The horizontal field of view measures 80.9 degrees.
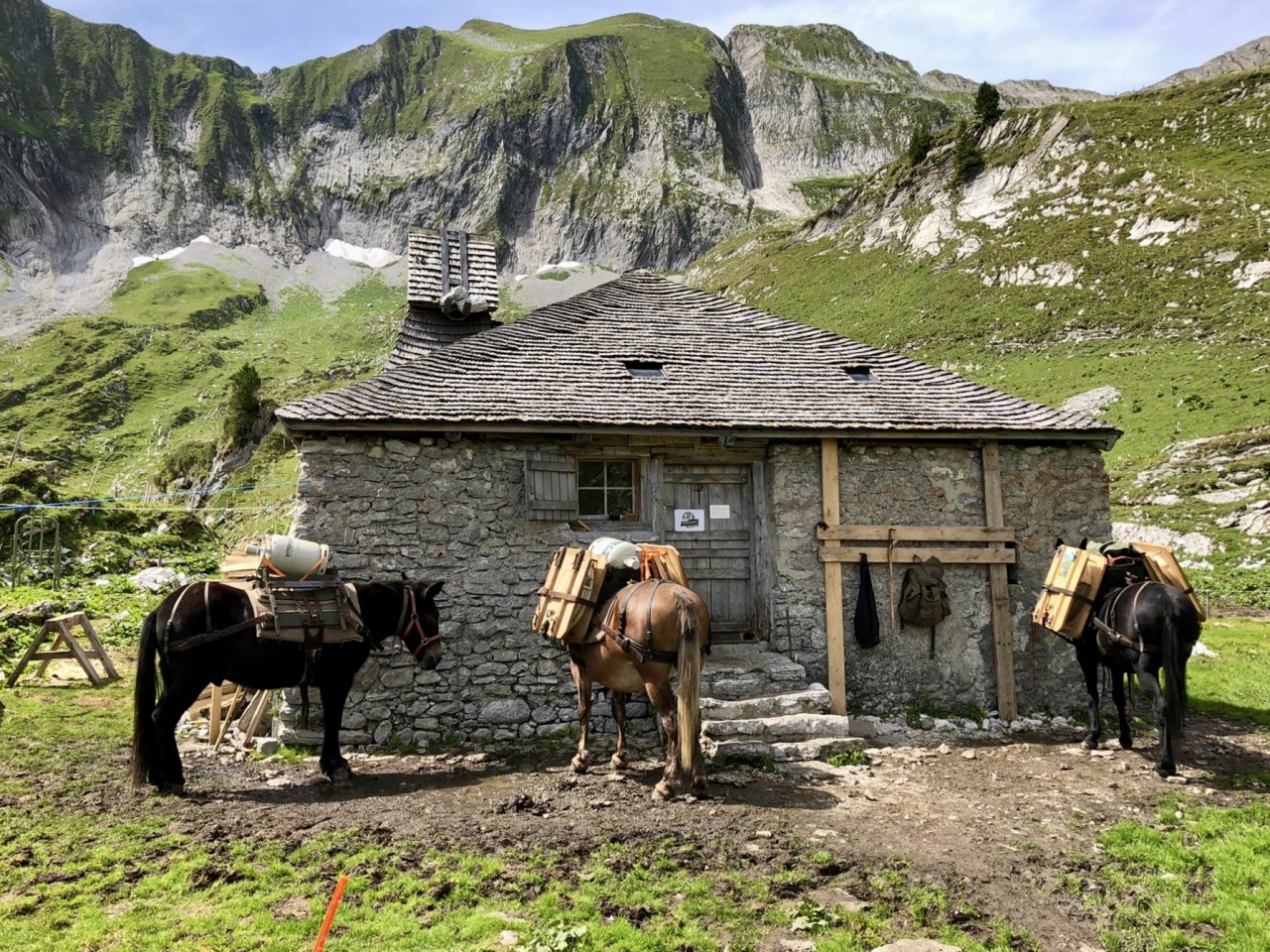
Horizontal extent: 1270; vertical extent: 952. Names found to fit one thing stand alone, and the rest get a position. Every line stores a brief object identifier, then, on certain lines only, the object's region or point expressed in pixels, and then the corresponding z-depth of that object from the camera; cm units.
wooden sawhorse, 1027
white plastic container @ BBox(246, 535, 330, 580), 688
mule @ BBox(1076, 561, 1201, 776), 690
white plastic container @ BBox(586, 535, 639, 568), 715
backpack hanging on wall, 923
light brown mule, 643
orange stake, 291
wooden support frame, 929
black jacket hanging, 917
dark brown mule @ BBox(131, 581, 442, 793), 651
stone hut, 849
